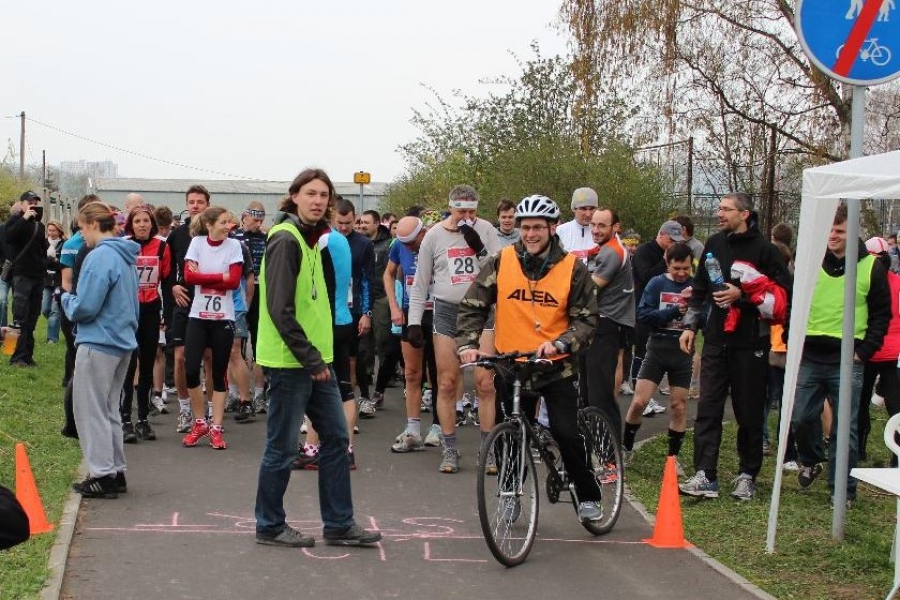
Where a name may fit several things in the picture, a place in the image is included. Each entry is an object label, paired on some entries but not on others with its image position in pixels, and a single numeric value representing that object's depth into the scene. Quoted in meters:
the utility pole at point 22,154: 80.50
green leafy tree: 20.78
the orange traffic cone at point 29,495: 7.04
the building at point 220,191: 70.06
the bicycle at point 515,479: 6.75
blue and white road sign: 6.88
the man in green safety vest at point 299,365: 6.84
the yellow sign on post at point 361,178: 27.81
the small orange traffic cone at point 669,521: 7.44
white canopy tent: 6.44
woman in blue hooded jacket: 8.16
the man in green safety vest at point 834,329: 8.64
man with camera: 15.81
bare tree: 17.08
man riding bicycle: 7.19
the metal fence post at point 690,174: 19.38
